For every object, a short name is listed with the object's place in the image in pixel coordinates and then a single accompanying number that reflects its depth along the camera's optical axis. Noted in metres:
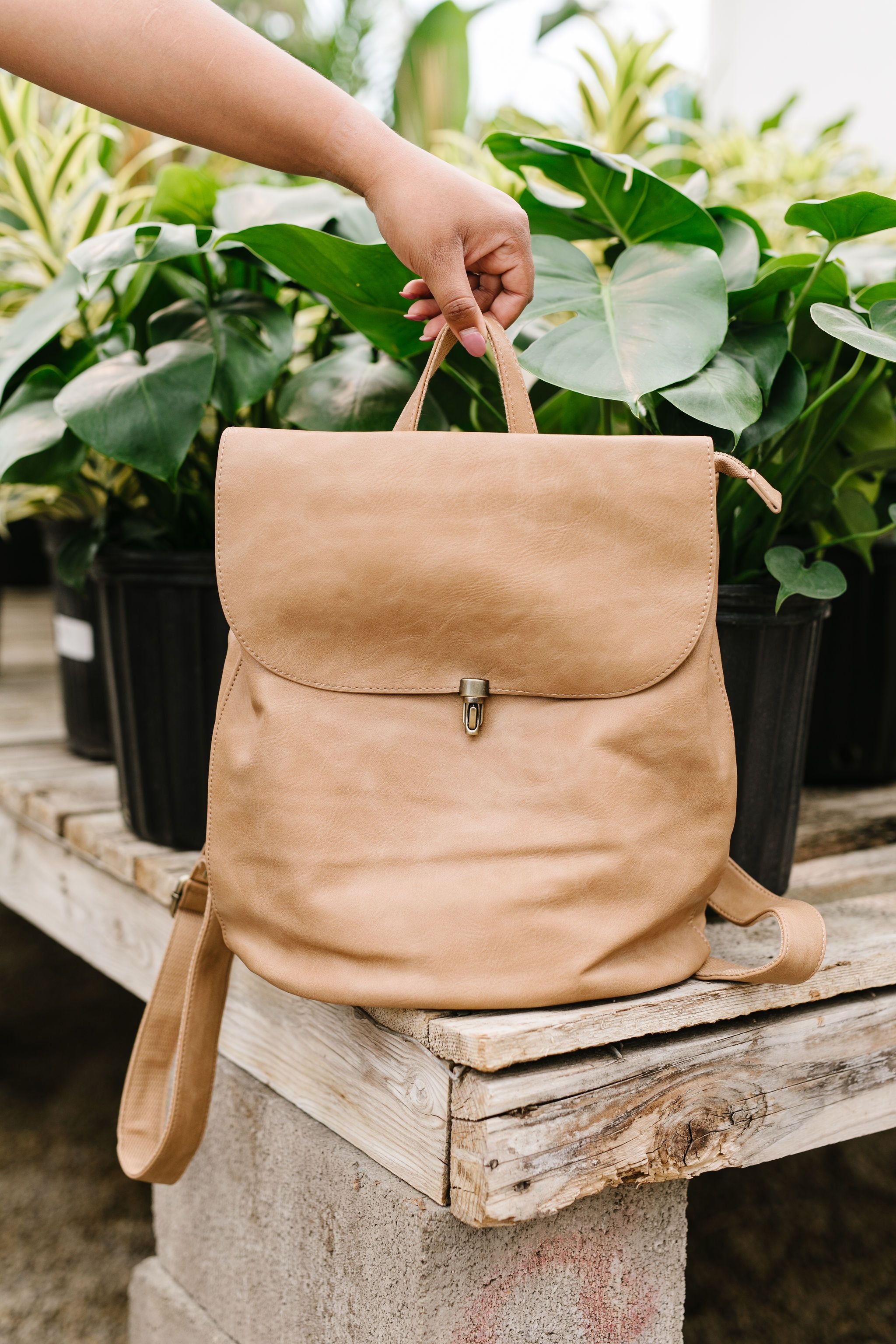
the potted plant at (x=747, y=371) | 0.64
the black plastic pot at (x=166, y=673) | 0.88
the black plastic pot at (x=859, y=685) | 1.09
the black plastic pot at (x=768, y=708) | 0.74
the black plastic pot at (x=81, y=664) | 1.14
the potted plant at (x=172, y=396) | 0.74
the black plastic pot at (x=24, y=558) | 2.19
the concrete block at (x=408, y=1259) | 0.60
